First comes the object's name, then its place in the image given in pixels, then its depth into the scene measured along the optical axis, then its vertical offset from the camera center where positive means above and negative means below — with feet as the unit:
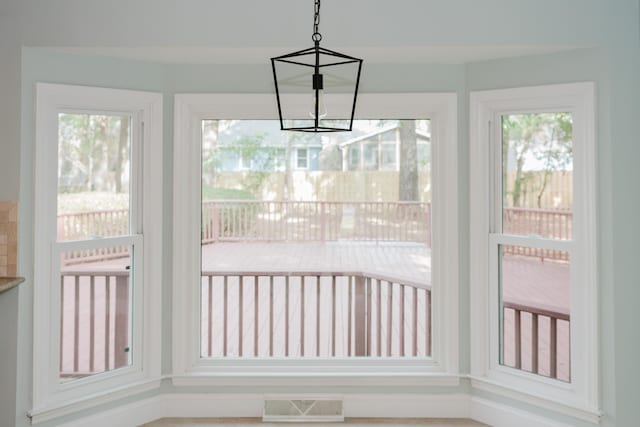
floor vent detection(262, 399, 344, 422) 10.23 -3.68
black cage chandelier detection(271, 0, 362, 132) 10.01 +2.56
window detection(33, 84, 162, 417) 9.02 -0.36
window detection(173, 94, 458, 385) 10.22 -1.16
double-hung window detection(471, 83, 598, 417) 8.95 -0.40
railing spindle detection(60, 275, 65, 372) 9.45 -1.78
